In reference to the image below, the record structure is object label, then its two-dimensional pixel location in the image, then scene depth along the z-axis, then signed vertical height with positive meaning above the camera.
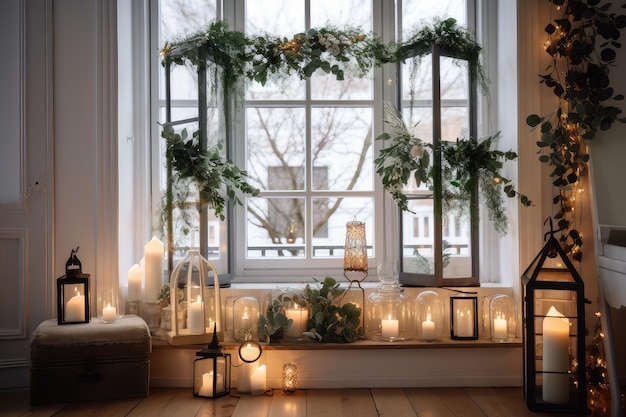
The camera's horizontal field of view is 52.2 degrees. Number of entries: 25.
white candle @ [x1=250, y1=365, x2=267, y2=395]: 3.02 -0.78
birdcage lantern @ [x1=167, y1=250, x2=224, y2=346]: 3.04 -0.44
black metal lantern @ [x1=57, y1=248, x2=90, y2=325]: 2.99 -0.36
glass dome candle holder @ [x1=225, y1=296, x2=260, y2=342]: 3.19 -0.50
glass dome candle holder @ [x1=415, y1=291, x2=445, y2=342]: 3.22 -0.48
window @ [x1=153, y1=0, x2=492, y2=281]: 3.63 +0.40
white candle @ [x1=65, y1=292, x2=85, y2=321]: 3.00 -0.42
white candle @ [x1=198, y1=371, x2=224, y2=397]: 2.99 -0.78
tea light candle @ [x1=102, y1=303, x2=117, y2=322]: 3.01 -0.45
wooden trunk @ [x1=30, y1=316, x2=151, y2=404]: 2.85 -0.64
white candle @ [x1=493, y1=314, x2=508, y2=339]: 3.16 -0.57
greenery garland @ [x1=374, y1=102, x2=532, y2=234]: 3.21 +0.23
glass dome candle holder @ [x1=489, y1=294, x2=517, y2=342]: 3.19 -0.49
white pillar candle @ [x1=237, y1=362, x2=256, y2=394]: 3.04 -0.76
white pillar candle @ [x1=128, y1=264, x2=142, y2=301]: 3.21 -0.32
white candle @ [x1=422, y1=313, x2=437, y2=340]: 3.14 -0.57
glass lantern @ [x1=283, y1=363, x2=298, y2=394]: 3.06 -0.77
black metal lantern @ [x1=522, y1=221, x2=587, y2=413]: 2.71 -0.56
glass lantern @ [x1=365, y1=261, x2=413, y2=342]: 3.22 -0.46
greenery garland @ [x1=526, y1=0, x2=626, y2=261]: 2.97 +0.56
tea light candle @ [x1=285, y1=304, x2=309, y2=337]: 3.17 -0.51
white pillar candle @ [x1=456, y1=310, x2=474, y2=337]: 3.20 -0.56
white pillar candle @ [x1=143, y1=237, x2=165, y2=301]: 3.21 -0.25
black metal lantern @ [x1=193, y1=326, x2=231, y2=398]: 2.96 -0.73
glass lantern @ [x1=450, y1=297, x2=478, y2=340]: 3.20 -0.52
